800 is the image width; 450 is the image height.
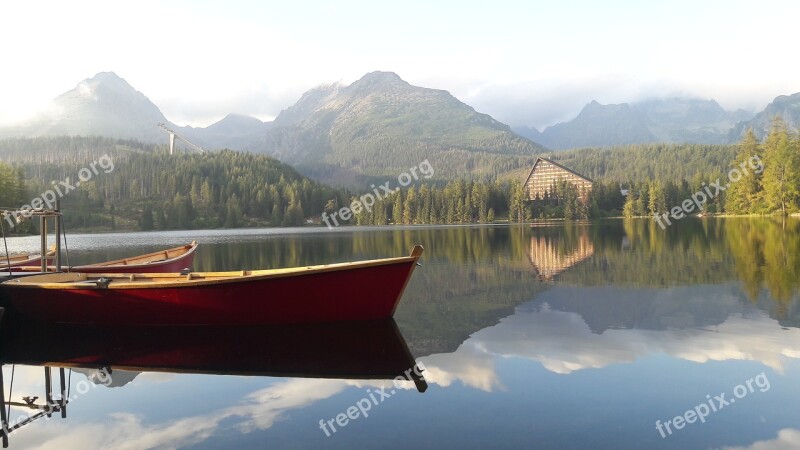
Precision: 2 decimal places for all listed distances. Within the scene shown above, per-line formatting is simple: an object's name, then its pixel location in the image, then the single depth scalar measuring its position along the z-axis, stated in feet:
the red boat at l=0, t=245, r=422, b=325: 51.47
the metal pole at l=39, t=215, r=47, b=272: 67.26
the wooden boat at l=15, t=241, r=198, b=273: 73.60
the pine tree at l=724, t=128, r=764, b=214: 328.90
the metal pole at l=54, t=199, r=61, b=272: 64.40
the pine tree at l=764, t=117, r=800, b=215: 285.84
